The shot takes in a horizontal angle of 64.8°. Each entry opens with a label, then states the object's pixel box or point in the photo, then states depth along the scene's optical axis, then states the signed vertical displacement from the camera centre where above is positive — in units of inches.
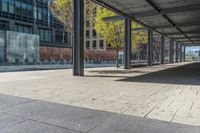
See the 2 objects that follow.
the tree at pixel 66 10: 679.1 +227.7
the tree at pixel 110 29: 701.1 +143.7
